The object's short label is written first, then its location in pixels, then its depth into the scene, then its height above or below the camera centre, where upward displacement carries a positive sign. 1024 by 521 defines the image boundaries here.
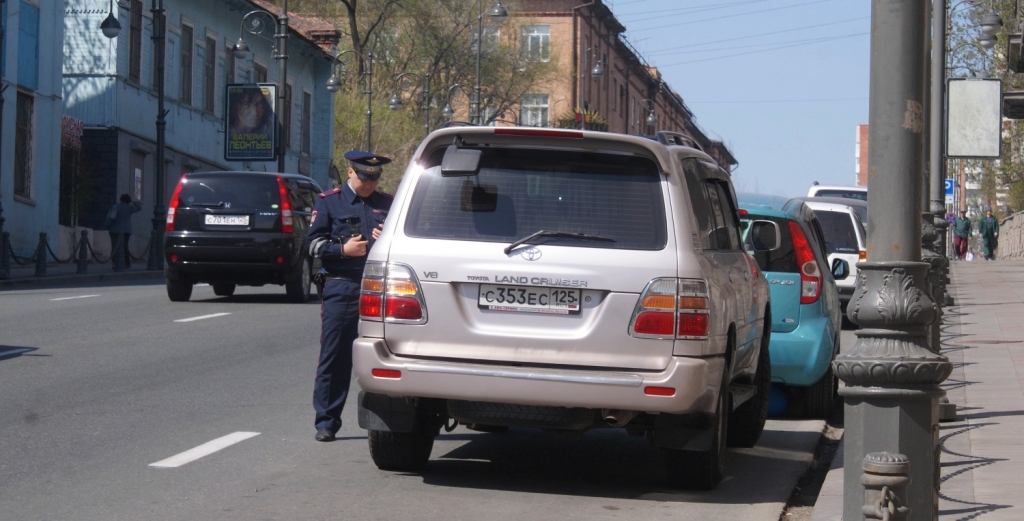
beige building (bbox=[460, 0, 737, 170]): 74.81 +11.61
